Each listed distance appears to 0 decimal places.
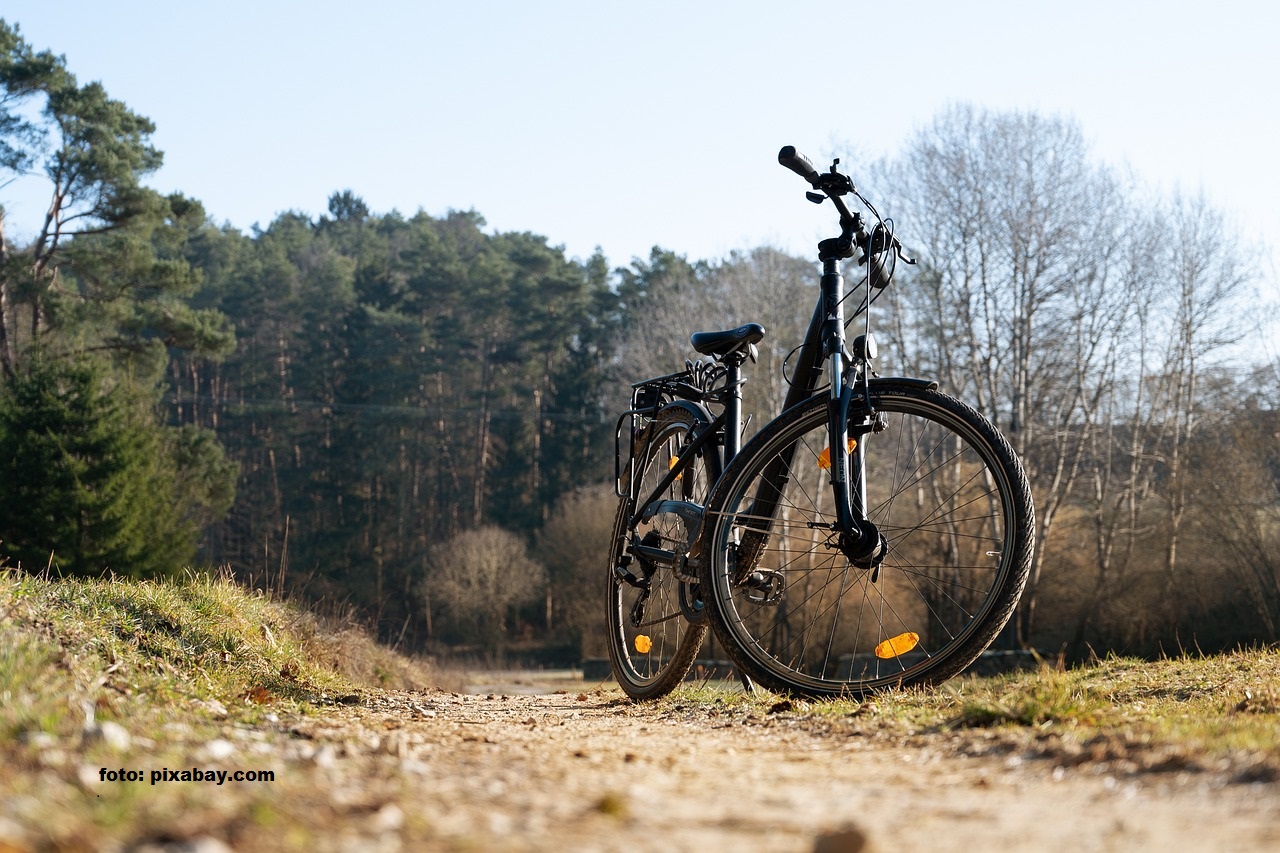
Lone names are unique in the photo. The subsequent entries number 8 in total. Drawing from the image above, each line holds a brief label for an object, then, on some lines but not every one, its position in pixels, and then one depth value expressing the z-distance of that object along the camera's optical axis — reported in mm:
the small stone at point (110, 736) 2443
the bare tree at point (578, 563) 37500
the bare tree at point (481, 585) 43812
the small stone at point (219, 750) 2492
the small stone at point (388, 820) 1836
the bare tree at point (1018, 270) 27938
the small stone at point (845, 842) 1683
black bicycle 4109
